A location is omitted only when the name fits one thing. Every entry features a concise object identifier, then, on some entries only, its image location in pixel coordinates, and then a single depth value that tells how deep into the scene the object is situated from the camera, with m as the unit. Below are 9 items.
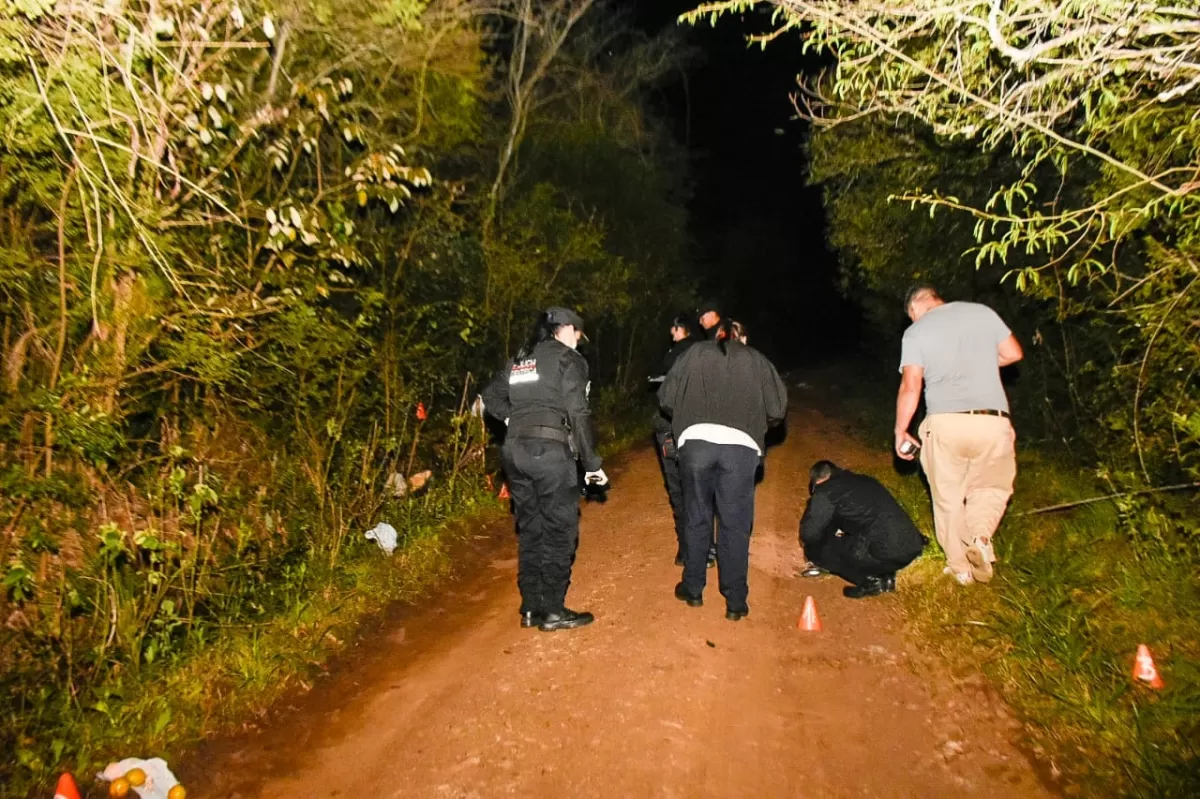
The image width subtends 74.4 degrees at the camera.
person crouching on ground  5.58
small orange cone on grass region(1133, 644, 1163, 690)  4.09
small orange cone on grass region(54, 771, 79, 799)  3.44
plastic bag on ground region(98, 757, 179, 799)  3.63
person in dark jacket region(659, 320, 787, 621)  5.23
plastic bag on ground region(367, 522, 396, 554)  6.71
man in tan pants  5.32
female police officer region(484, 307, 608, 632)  5.09
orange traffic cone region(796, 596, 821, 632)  5.20
